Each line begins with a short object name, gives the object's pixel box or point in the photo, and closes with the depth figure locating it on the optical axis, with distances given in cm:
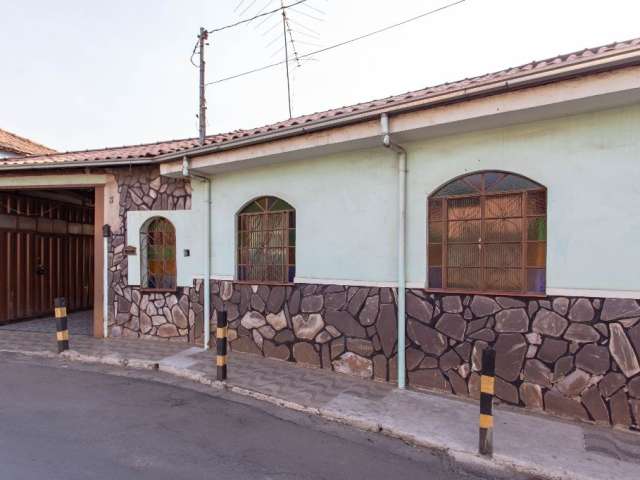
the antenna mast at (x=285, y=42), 759
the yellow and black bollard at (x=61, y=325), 694
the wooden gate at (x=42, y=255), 971
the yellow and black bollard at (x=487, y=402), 351
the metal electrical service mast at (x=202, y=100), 909
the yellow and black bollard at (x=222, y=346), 543
